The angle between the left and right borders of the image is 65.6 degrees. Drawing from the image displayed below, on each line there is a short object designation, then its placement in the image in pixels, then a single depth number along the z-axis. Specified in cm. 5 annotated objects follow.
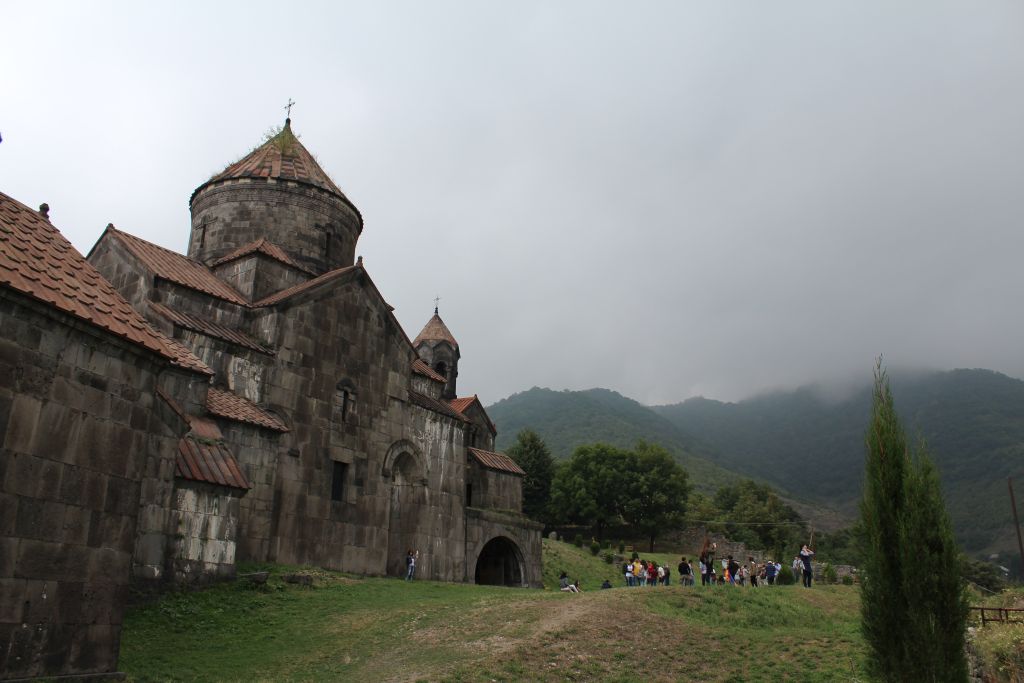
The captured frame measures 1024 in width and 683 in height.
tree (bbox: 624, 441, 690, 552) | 4347
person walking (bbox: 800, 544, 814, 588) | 1892
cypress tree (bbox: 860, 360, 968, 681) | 697
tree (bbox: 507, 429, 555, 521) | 4719
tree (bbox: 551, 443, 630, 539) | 4381
